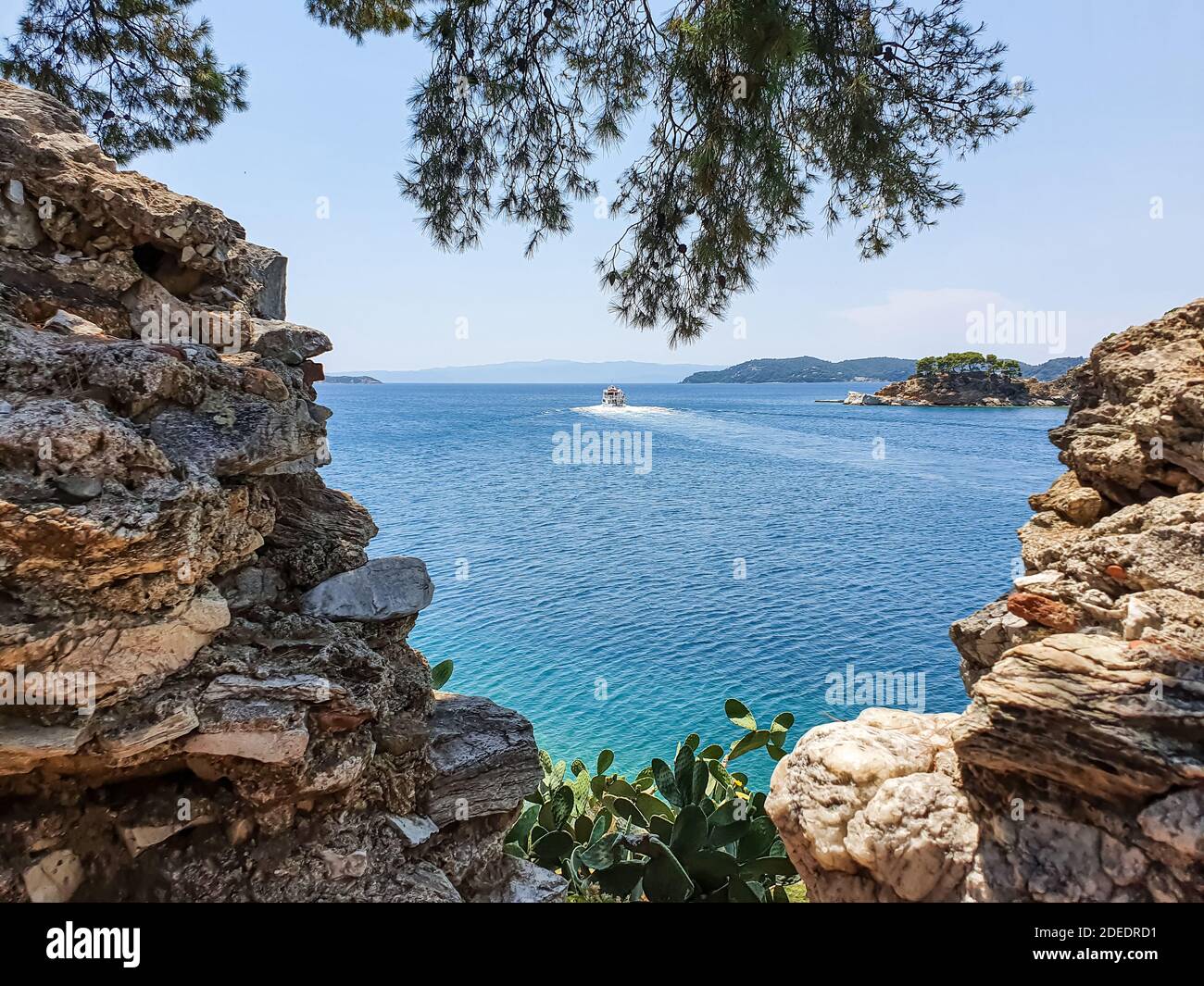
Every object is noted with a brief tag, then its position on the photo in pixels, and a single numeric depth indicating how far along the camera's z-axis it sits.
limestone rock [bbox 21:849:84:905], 3.28
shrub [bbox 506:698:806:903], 5.58
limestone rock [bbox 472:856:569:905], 4.66
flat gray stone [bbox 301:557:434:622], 4.58
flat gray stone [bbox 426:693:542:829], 4.53
